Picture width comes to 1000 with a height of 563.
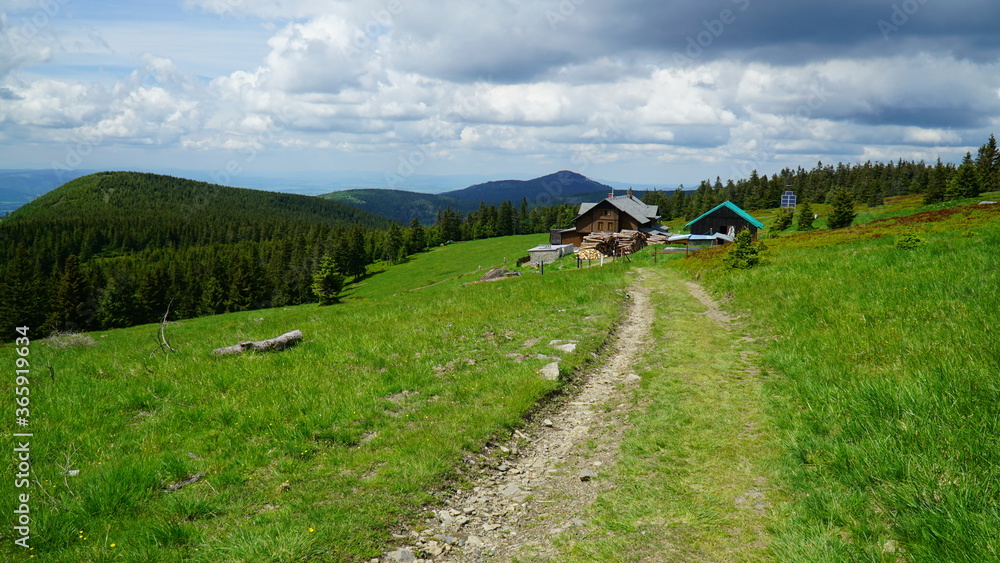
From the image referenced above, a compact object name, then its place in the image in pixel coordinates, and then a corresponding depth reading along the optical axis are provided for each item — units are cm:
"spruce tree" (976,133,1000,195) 8938
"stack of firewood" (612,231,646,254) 6089
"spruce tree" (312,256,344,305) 9594
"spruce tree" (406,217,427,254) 14962
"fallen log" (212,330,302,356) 1185
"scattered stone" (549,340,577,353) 1262
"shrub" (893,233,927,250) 2107
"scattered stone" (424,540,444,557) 508
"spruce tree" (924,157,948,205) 7750
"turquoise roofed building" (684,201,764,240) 6750
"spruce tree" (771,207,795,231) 7859
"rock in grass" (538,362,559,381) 1041
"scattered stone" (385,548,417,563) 489
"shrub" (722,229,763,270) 2597
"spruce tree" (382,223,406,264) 14188
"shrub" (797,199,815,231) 7325
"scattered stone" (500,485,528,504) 629
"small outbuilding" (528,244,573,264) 7319
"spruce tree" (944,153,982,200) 6925
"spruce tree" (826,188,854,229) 6456
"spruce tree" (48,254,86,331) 8225
